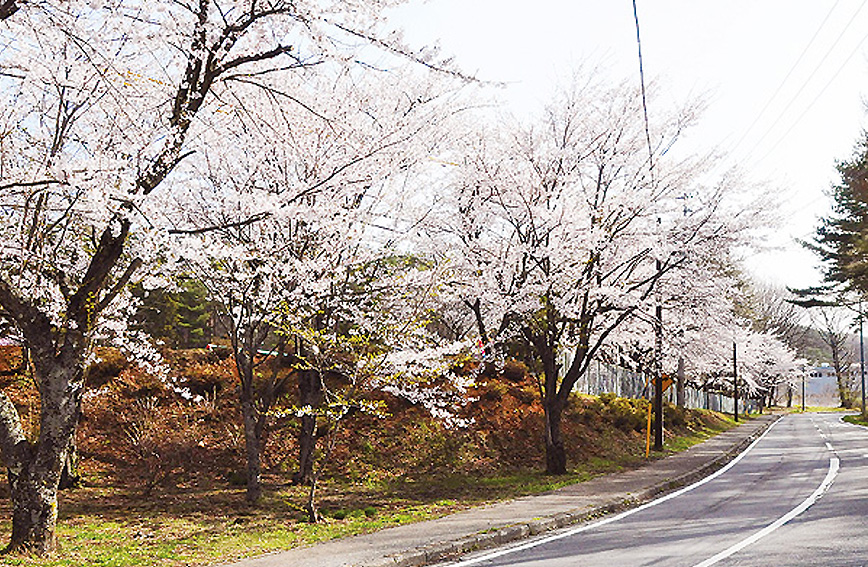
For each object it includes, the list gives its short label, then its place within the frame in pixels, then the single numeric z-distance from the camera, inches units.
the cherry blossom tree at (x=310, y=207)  406.9
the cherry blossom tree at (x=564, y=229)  631.2
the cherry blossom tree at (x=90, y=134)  267.0
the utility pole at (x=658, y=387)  855.2
